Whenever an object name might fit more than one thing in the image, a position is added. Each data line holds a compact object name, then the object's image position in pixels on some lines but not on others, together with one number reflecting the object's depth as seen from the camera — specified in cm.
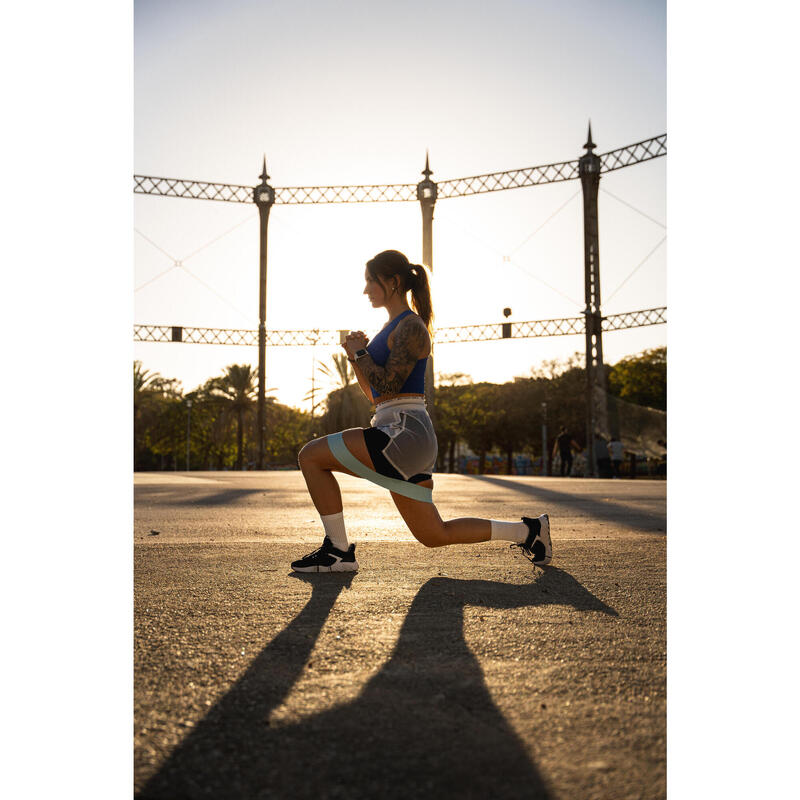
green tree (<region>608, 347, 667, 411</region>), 5633
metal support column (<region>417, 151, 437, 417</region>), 2831
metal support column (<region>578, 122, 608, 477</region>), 2761
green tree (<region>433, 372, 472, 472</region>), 5816
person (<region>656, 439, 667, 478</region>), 3291
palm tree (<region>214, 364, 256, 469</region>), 6294
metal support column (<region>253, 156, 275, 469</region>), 3206
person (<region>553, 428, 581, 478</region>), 2320
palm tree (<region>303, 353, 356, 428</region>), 6141
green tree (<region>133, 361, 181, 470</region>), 6003
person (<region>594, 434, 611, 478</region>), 2520
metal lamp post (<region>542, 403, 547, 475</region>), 4875
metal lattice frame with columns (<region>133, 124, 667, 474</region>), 2778
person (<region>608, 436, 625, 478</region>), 2342
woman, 372
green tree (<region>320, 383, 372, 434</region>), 5356
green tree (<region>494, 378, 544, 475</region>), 5384
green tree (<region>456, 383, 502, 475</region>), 5600
